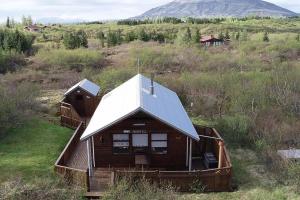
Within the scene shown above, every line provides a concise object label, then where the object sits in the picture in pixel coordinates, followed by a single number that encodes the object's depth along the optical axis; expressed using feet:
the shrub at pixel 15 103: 80.53
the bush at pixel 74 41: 212.43
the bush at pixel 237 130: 75.87
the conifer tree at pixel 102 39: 238.99
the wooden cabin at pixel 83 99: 96.17
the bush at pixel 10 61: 160.66
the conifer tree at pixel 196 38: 222.26
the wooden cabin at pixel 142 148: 55.26
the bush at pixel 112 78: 119.24
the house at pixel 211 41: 246.68
